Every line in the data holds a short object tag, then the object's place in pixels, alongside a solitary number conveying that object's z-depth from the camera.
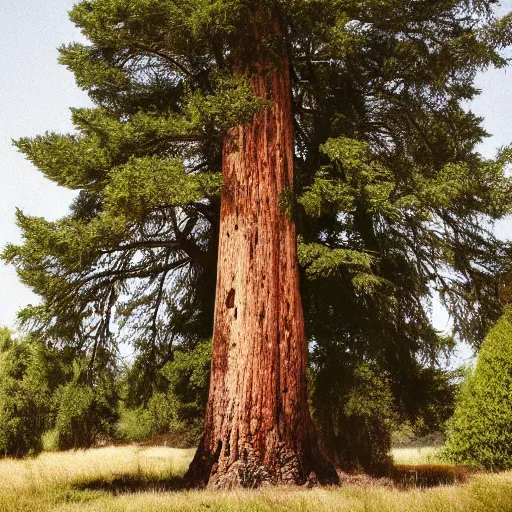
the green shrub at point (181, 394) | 8.67
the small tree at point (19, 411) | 16.14
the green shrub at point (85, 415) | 9.25
